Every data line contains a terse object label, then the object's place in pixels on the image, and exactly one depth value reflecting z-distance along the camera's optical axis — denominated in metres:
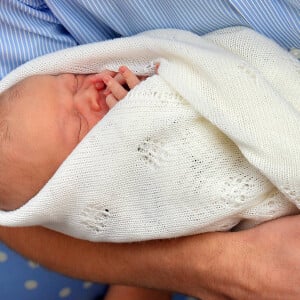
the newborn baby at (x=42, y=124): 0.73
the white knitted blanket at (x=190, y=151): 0.67
